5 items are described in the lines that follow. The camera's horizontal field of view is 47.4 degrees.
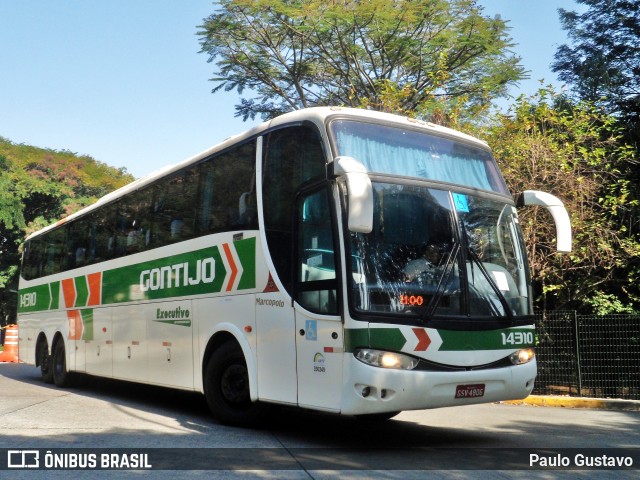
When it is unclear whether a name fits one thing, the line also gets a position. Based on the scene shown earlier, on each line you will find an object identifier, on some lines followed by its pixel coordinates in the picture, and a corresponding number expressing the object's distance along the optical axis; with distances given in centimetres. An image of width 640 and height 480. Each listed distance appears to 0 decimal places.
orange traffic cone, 2441
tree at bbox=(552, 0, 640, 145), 2048
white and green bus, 684
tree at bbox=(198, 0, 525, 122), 2177
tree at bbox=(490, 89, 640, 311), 1412
